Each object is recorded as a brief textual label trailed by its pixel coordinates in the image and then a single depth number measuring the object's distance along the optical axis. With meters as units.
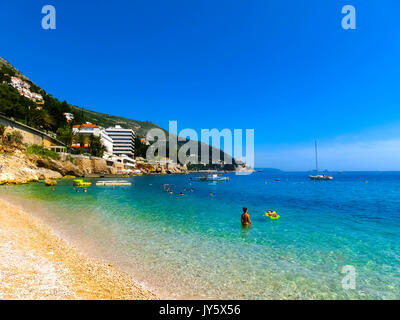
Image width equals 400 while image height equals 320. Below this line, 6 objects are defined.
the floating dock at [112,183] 44.42
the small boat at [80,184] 38.69
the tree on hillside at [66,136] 69.94
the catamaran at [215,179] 72.16
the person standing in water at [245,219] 14.39
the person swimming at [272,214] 17.14
